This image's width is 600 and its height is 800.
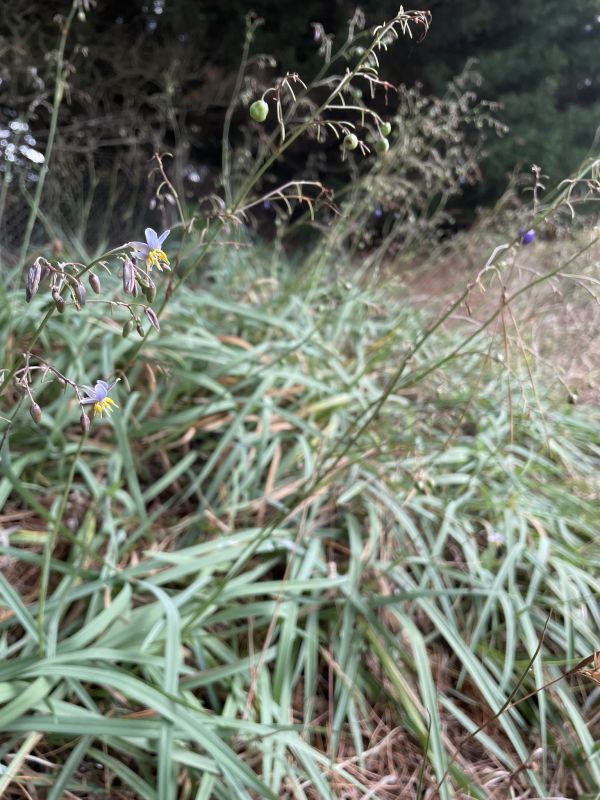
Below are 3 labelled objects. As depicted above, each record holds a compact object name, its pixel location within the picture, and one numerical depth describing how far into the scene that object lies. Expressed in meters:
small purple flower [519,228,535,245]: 0.39
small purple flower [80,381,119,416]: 0.25
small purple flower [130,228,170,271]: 0.24
